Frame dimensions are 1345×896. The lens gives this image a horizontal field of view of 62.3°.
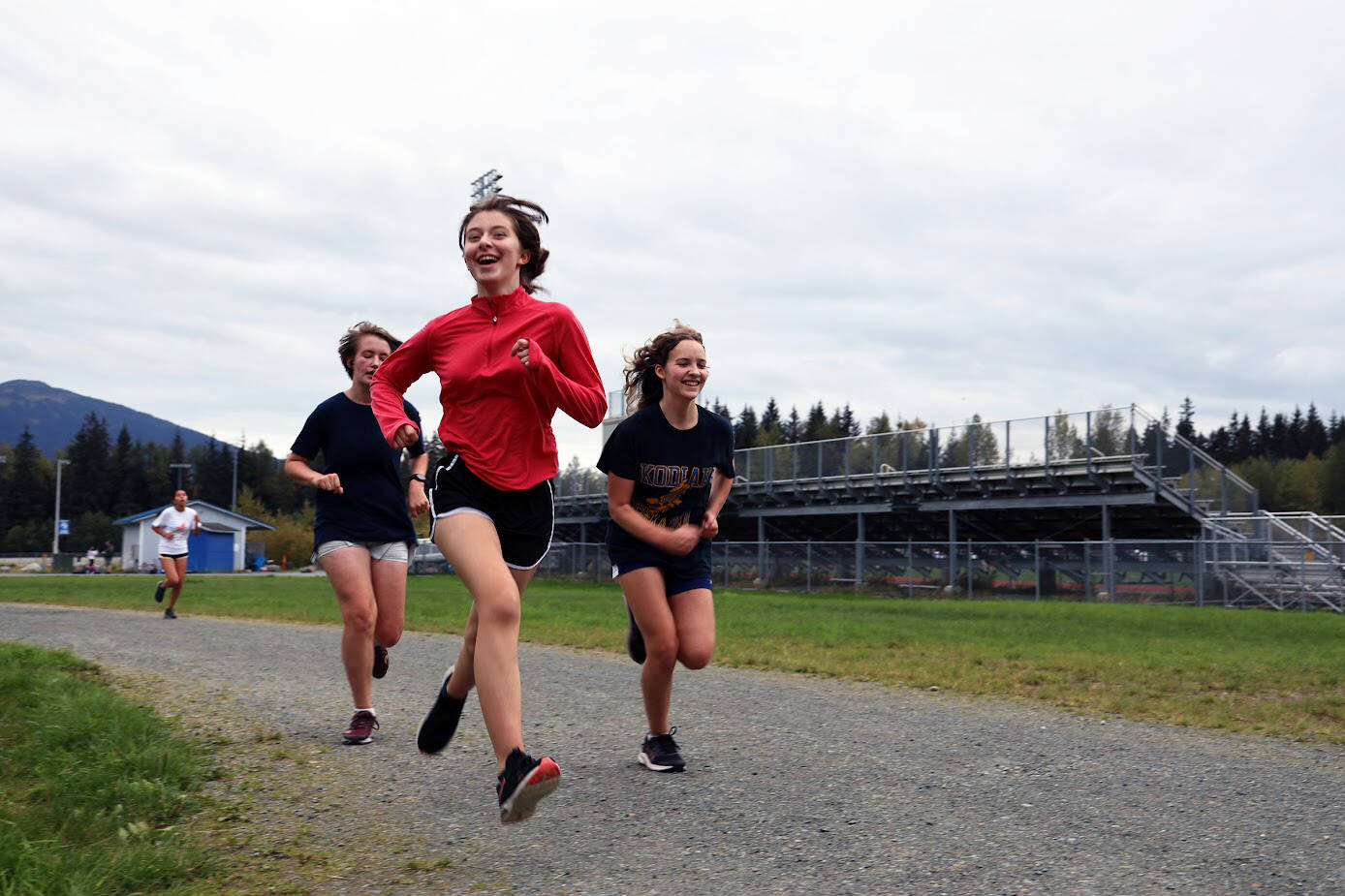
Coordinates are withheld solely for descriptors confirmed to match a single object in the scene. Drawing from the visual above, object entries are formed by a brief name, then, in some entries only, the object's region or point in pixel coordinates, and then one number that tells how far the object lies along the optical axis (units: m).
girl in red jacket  3.89
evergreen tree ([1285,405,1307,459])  138.00
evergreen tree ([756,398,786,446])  137.36
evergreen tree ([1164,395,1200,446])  134.74
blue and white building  72.44
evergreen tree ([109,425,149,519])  134.12
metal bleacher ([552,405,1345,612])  22.94
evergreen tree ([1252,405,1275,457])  139.12
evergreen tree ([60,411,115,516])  133.38
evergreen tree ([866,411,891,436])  120.94
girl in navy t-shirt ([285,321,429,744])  6.04
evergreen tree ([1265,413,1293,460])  138.62
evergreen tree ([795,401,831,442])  131.25
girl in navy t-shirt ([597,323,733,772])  5.14
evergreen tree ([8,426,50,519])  130.75
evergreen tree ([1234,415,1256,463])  139.12
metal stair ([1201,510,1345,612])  22.39
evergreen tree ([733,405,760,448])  135.12
